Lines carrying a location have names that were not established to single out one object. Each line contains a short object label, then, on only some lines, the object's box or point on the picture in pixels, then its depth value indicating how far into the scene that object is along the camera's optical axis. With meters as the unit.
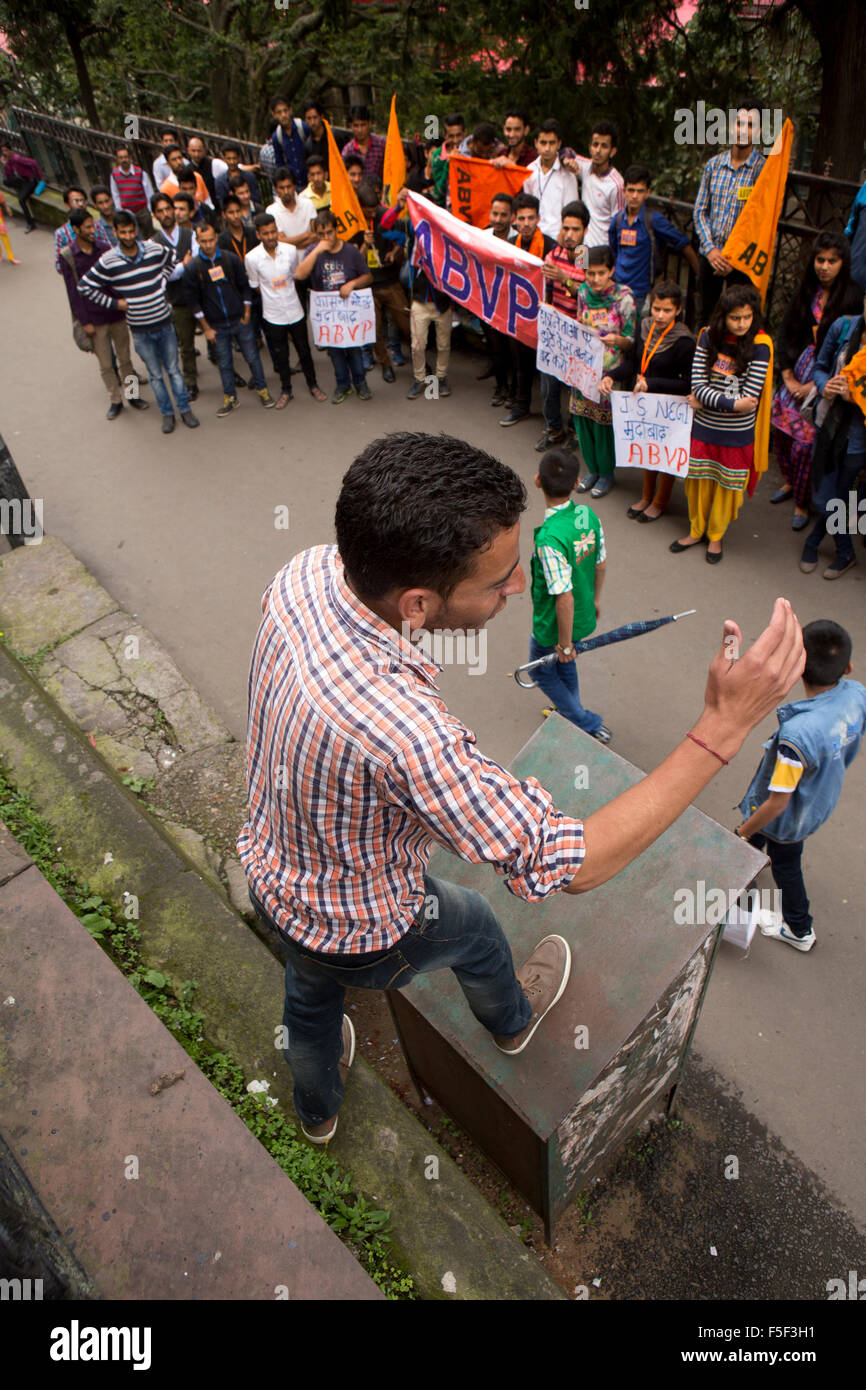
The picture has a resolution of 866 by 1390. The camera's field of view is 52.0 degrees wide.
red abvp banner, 6.95
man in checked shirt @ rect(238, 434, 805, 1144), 1.76
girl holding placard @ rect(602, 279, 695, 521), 5.64
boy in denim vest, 3.32
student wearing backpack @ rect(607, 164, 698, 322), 6.65
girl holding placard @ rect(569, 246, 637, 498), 6.04
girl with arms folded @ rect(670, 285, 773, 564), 5.28
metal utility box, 2.57
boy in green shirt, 4.22
